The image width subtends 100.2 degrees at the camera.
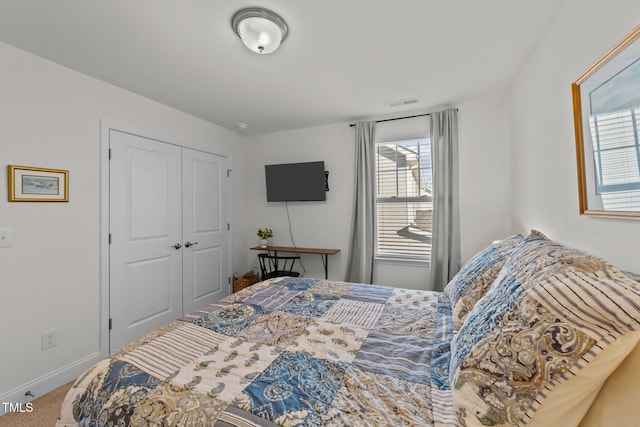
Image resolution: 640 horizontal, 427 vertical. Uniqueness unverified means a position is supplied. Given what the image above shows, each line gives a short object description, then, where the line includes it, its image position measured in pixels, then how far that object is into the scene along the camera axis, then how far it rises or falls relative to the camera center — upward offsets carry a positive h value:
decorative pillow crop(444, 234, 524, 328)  1.31 -0.33
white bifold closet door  2.57 -0.12
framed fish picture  1.90 +0.31
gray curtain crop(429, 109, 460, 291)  3.02 +0.18
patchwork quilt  0.84 -0.59
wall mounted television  3.65 +0.54
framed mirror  1.01 +0.35
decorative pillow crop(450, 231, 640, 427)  0.64 -0.33
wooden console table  3.44 -0.41
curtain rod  3.20 +1.24
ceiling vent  2.92 +1.28
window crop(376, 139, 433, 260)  3.31 +0.23
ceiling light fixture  1.58 +1.20
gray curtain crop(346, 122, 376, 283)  3.40 +0.11
